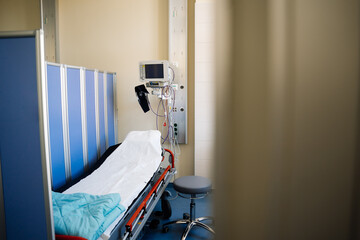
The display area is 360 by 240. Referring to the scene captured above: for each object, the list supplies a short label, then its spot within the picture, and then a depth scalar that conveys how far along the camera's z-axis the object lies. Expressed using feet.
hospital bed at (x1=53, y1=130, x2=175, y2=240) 5.50
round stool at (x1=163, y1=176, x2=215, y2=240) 7.46
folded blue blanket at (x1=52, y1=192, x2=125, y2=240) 4.46
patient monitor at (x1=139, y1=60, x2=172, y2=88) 9.48
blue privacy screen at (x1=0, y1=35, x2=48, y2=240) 3.90
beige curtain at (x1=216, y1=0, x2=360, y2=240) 1.14
